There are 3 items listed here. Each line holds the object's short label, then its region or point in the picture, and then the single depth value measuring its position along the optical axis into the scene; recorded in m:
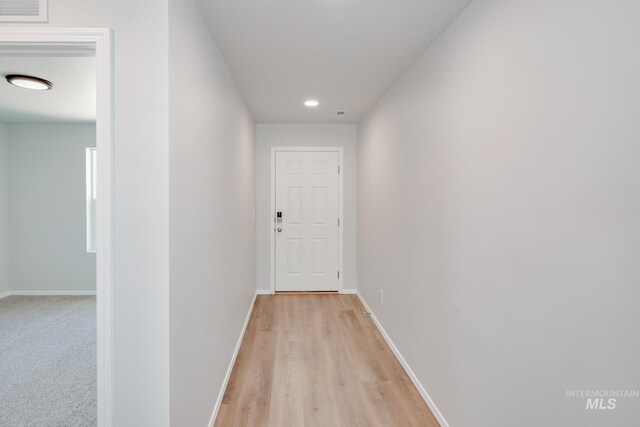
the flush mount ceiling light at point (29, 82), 2.72
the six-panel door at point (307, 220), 4.55
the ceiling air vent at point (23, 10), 1.28
